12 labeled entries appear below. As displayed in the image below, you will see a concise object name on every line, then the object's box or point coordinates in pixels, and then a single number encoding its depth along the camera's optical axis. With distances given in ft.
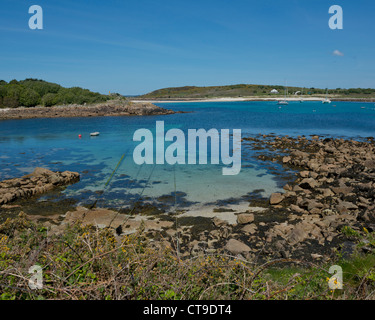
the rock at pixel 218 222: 41.45
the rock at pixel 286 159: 81.55
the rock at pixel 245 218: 41.73
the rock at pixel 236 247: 32.68
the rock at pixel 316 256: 31.10
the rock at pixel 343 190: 51.30
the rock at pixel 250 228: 38.88
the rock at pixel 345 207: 43.01
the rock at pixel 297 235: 34.88
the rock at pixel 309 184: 56.08
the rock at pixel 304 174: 66.19
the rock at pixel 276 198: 49.55
